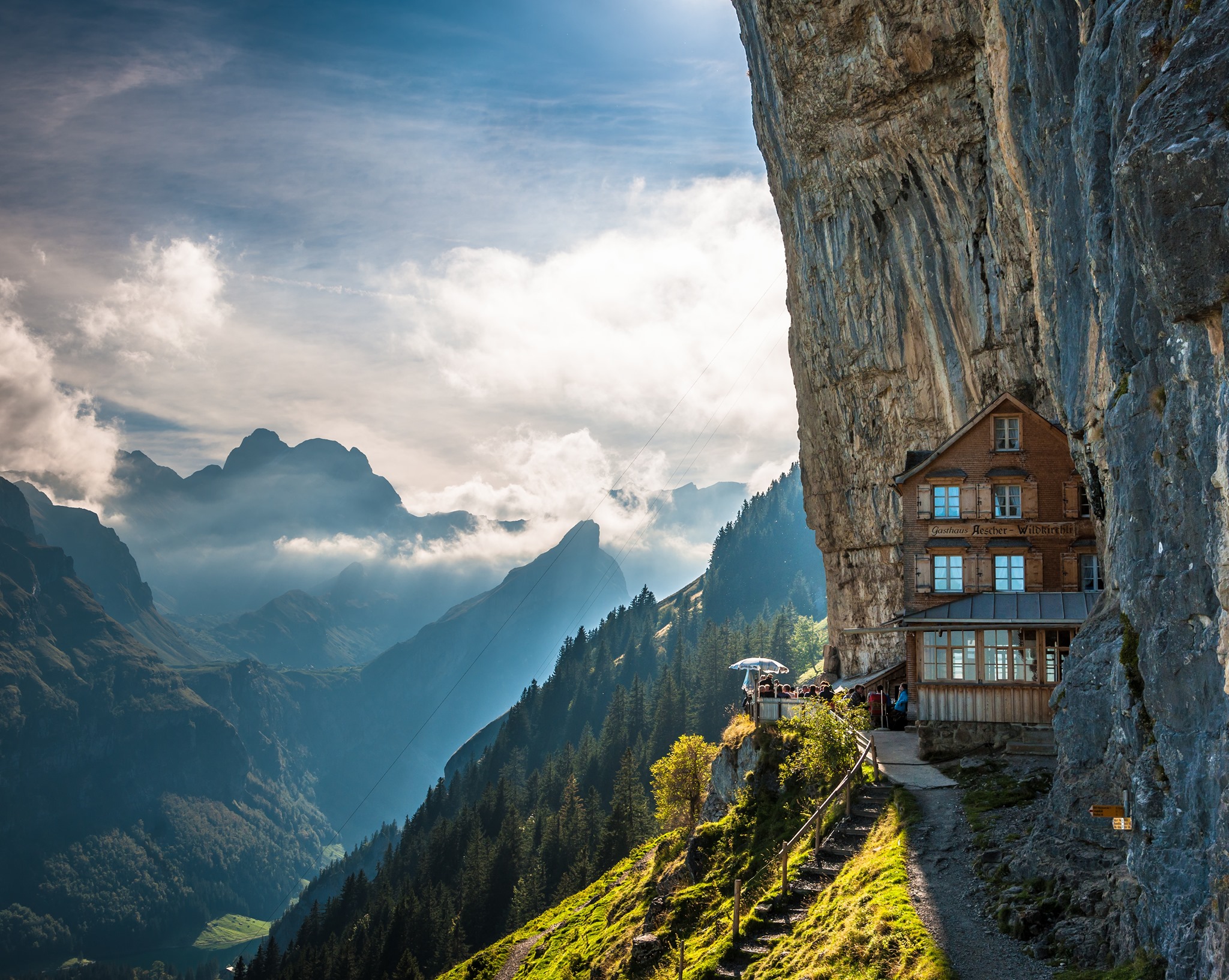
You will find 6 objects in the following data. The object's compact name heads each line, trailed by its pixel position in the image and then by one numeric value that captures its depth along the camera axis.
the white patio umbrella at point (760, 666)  48.41
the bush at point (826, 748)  30.59
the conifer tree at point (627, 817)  92.38
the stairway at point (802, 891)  23.38
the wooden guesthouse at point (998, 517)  40.78
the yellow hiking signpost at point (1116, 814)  18.22
